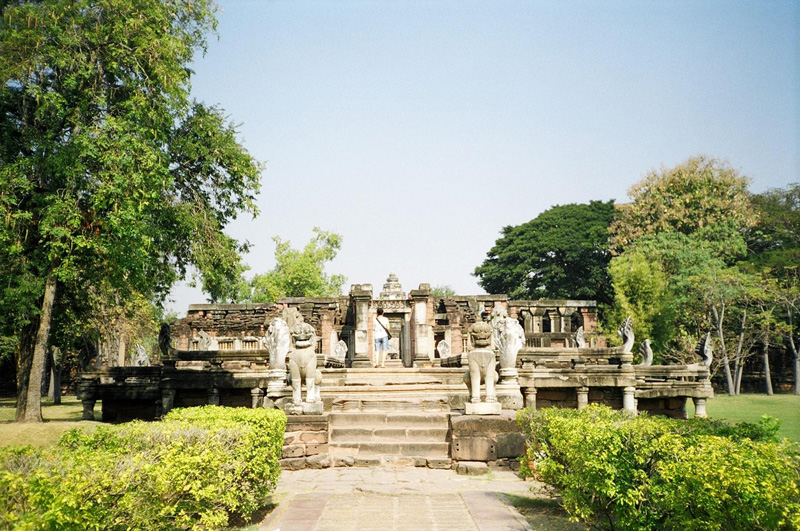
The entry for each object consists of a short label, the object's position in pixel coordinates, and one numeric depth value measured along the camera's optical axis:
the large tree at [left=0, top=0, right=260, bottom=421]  12.98
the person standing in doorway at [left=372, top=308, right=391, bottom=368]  28.46
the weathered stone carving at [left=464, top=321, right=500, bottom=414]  10.38
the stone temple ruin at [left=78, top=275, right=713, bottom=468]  10.62
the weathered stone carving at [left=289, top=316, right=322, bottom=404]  10.78
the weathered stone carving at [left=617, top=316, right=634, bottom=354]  17.22
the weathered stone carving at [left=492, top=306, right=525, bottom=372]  11.96
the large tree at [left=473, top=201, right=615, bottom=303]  42.91
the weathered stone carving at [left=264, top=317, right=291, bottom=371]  12.28
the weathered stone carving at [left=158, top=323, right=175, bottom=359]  17.58
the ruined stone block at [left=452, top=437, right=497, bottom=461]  9.83
